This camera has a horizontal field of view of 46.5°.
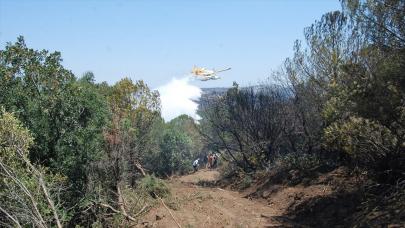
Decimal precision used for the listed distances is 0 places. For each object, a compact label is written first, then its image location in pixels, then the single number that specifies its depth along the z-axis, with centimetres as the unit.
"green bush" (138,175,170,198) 1571
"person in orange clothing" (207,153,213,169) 4095
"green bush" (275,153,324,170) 1950
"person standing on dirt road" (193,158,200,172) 3894
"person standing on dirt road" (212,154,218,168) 4138
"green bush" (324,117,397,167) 1312
